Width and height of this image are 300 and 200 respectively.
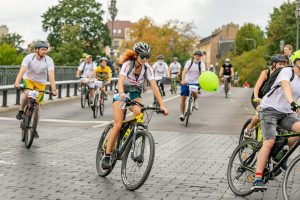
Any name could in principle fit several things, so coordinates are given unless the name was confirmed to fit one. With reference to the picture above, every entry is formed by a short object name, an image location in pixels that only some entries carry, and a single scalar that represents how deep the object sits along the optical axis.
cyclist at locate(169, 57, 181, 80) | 32.91
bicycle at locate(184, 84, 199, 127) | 16.48
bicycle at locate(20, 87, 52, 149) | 11.30
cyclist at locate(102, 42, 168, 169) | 8.14
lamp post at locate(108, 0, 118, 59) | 37.03
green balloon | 14.98
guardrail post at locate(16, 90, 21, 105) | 21.36
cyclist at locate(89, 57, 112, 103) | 20.38
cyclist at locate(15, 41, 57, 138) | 11.70
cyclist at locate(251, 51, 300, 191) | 6.93
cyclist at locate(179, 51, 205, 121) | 17.14
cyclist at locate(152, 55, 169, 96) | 29.05
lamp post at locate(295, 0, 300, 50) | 34.41
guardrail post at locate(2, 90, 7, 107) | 20.71
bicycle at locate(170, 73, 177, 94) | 34.48
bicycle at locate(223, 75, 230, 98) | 30.69
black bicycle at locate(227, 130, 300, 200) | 7.02
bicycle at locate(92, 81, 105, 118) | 18.98
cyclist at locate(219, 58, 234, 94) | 30.70
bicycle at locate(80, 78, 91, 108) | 22.20
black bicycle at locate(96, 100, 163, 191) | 7.56
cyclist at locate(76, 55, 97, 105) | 21.85
